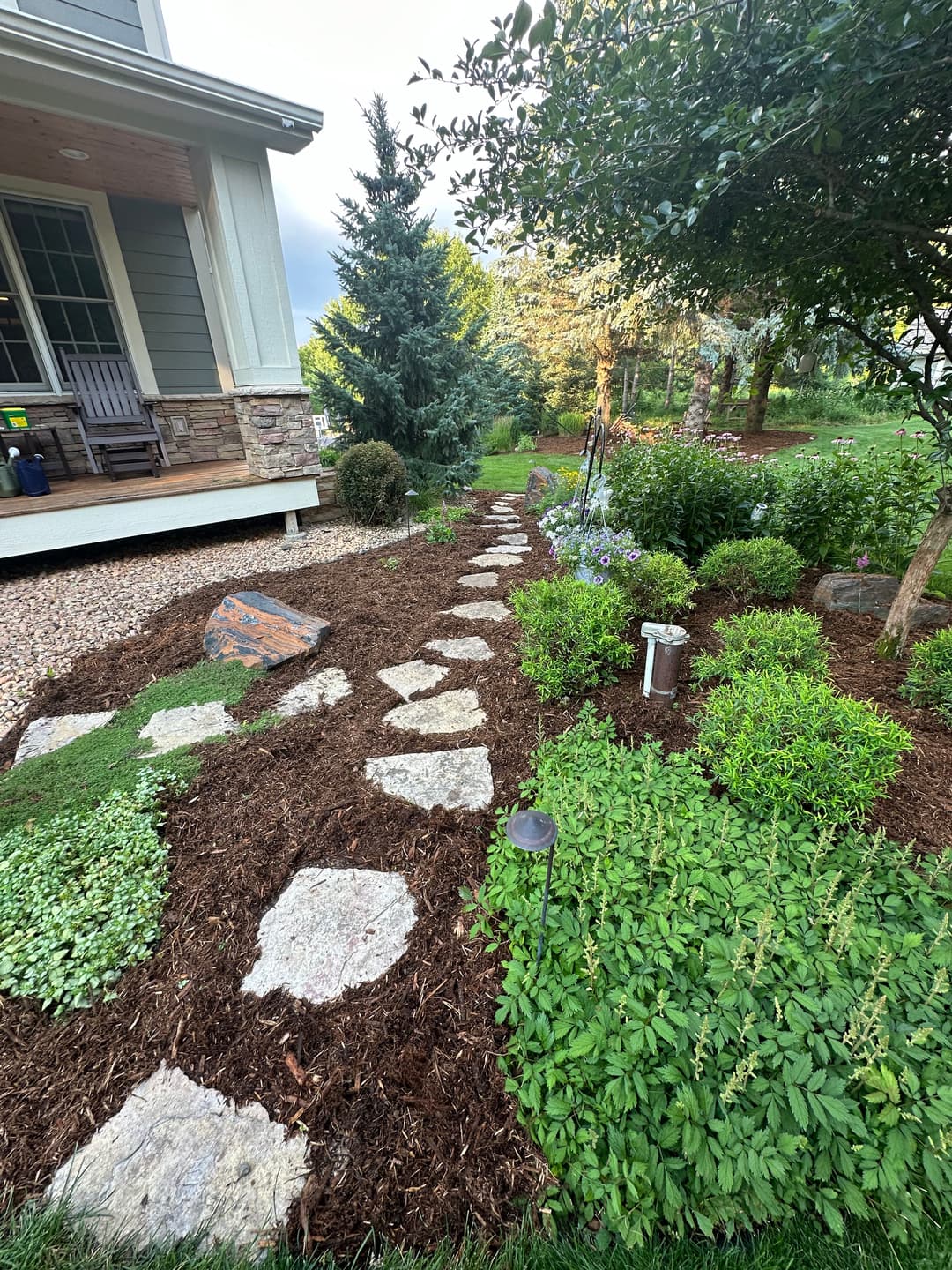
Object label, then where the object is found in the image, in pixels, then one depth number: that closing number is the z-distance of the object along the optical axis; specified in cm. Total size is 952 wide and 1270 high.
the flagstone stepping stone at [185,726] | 217
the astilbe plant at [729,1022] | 90
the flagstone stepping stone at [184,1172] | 93
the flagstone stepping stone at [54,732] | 216
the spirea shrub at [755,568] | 277
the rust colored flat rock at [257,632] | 280
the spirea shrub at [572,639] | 225
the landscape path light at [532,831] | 99
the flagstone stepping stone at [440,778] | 181
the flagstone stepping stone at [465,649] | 280
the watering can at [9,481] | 440
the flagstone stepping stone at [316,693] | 242
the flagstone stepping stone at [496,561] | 434
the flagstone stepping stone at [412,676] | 254
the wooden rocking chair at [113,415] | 508
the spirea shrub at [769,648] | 205
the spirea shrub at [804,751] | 142
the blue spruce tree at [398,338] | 596
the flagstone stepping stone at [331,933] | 130
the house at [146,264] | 381
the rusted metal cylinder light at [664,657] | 196
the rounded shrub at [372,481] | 538
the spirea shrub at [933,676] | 186
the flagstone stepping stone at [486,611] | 329
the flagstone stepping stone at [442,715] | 223
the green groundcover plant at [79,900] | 130
